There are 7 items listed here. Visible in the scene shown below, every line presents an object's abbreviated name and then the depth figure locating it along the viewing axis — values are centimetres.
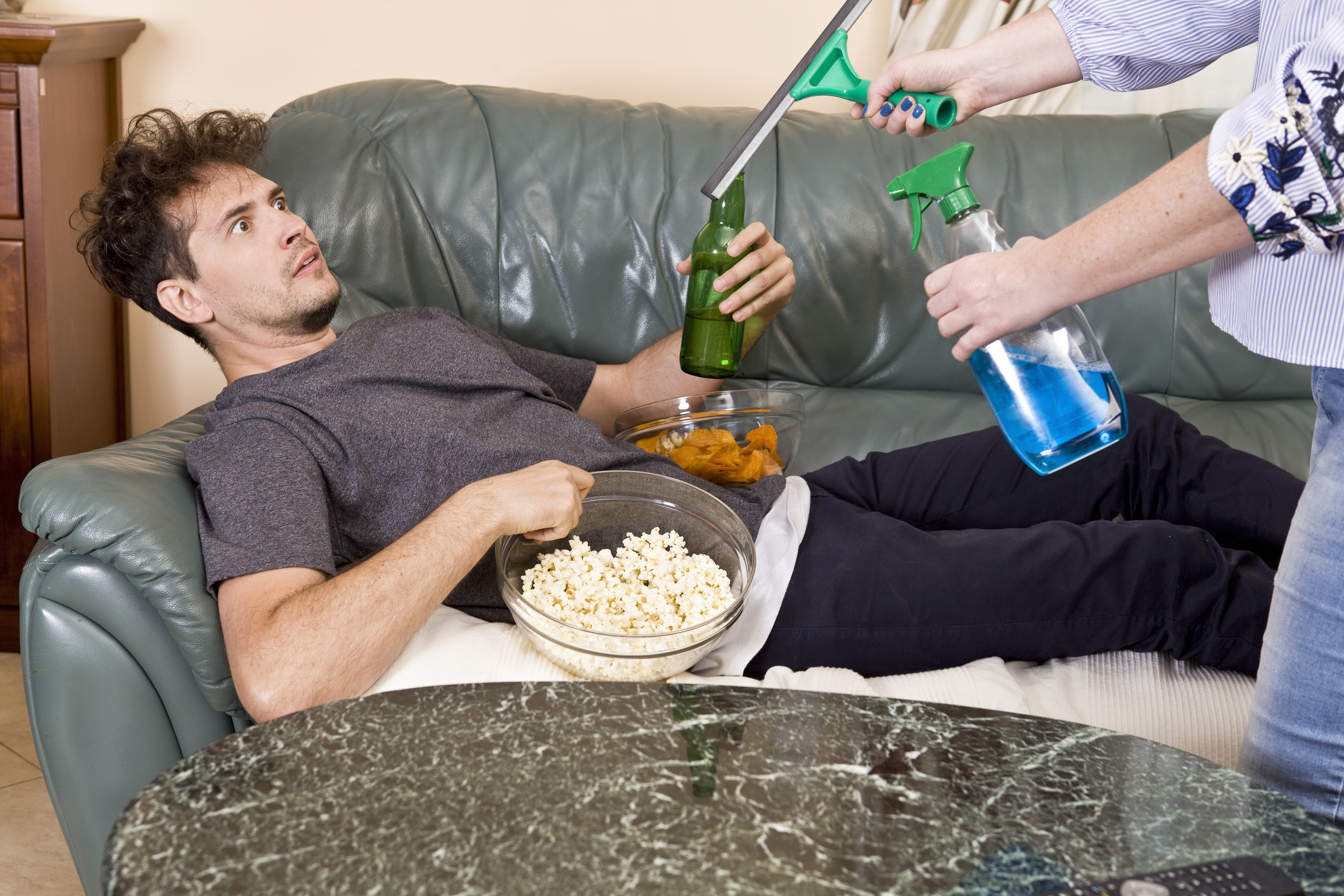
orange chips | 158
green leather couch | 185
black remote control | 65
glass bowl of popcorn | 111
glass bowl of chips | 166
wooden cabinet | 192
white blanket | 115
